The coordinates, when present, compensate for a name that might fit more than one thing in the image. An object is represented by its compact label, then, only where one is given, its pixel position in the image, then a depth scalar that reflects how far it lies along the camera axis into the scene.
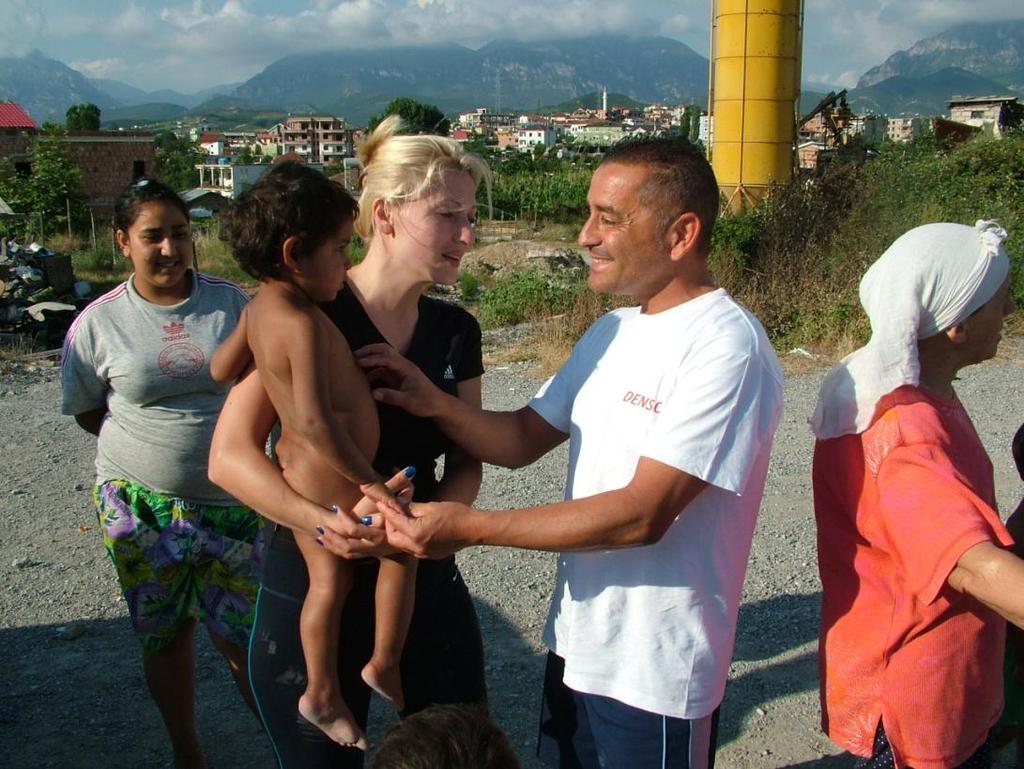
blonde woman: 2.12
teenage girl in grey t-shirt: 2.92
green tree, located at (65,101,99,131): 81.69
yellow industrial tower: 16.56
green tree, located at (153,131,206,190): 67.29
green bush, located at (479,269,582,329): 12.08
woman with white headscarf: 1.81
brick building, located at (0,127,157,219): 47.31
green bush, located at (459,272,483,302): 16.05
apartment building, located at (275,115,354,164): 149.12
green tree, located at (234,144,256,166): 102.73
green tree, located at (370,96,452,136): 72.69
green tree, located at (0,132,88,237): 33.53
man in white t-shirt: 1.79
